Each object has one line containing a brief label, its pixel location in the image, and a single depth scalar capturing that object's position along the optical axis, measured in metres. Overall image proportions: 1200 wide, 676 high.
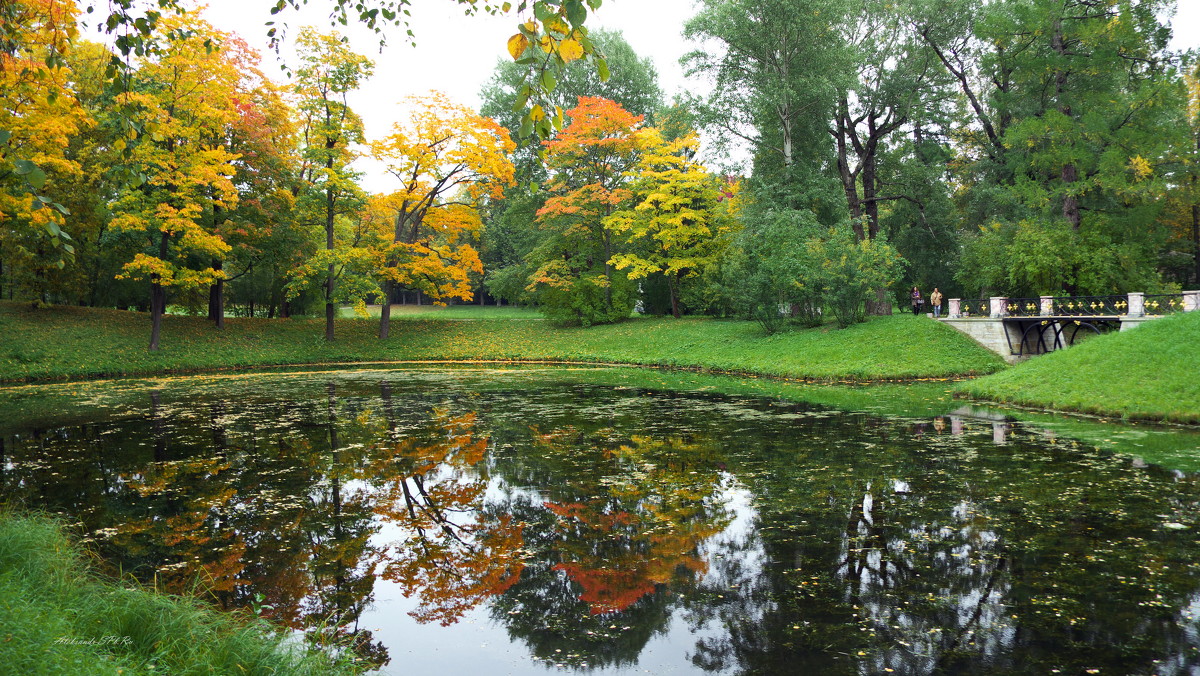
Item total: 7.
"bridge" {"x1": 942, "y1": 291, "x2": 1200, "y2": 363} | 19.03
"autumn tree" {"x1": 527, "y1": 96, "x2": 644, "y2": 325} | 34.12
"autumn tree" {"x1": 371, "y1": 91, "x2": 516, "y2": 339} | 30.34
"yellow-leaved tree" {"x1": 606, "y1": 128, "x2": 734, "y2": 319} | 32.66
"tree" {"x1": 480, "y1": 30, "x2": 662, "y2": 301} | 40.31
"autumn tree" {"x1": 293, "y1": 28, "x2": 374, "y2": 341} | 28.84
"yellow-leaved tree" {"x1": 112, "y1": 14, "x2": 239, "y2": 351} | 24.84
